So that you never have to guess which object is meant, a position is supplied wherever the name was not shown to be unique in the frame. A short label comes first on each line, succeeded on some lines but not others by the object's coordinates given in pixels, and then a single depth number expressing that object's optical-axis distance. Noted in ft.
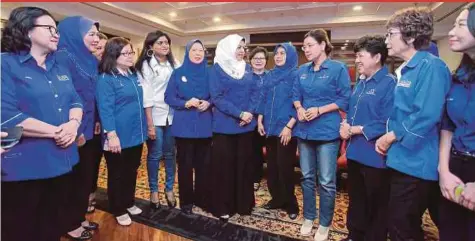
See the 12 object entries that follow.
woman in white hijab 7.52
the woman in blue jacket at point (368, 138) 5.57
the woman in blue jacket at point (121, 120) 6.84
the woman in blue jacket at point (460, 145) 3.74
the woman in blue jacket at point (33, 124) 4.13
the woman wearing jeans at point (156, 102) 8.17
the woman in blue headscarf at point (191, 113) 7.75
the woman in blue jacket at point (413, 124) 4.13
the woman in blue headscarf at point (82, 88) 6.23
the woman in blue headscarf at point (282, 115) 7.80
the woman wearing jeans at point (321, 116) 6.56
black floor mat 7.06
